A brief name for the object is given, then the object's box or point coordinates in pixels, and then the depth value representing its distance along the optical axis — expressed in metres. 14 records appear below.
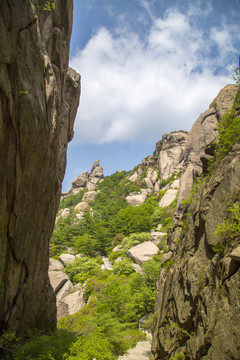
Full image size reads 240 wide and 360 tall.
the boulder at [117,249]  35.91
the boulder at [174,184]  56.39
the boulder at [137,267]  27.08
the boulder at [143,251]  29.28
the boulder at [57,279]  23.65
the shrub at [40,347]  8.11
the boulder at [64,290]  23.15
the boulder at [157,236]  34.78
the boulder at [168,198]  52.18
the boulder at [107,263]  30.89
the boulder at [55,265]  30.03
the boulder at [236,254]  4.53
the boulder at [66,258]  33.44
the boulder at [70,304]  21.20
